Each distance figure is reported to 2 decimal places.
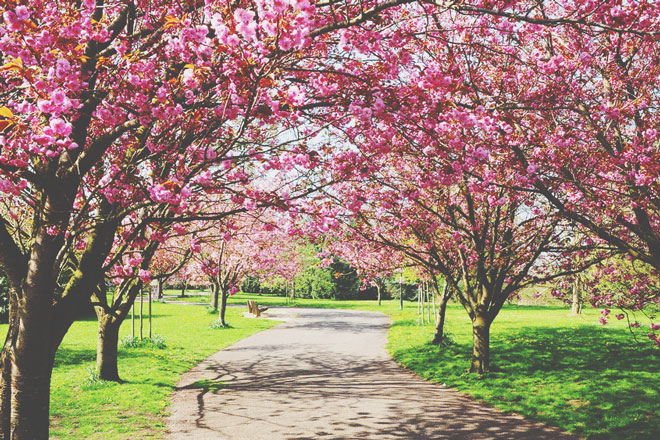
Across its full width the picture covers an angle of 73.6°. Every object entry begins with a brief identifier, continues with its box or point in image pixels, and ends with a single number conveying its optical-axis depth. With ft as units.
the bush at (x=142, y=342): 50.41
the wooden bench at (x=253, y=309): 94.17
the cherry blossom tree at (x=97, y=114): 13.53
